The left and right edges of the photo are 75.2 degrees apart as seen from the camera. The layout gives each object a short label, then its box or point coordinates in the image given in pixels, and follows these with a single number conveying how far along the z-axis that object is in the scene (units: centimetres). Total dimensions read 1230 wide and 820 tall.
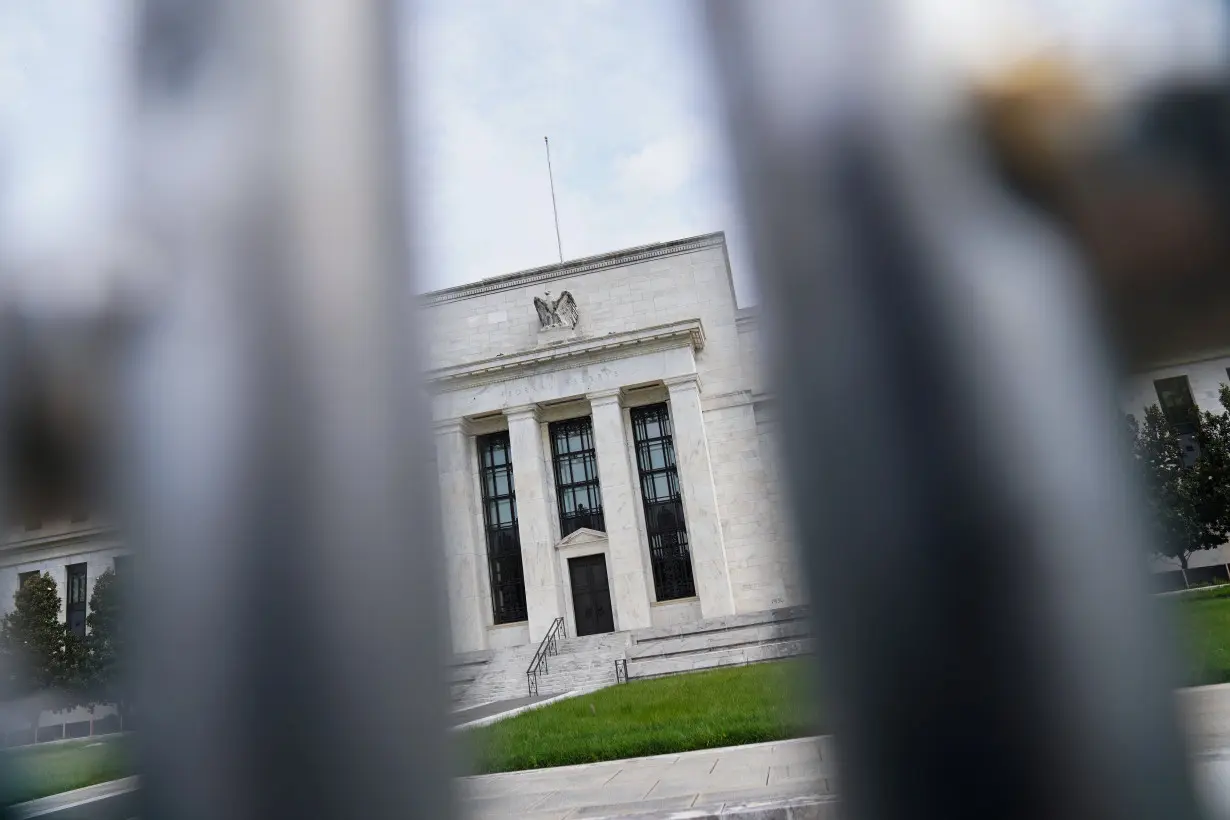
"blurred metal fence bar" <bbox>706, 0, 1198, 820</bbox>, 27
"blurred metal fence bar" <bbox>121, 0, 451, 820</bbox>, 30
